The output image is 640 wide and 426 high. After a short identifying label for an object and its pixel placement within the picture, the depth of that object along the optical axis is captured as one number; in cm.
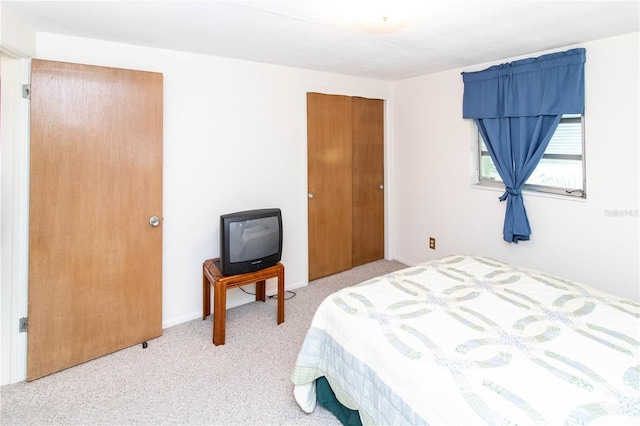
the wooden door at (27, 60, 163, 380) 220
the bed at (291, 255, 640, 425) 117
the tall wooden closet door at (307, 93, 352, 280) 373
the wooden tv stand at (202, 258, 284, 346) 260
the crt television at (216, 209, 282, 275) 267
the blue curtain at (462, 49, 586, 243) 265
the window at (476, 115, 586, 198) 279
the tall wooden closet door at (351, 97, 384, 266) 413
